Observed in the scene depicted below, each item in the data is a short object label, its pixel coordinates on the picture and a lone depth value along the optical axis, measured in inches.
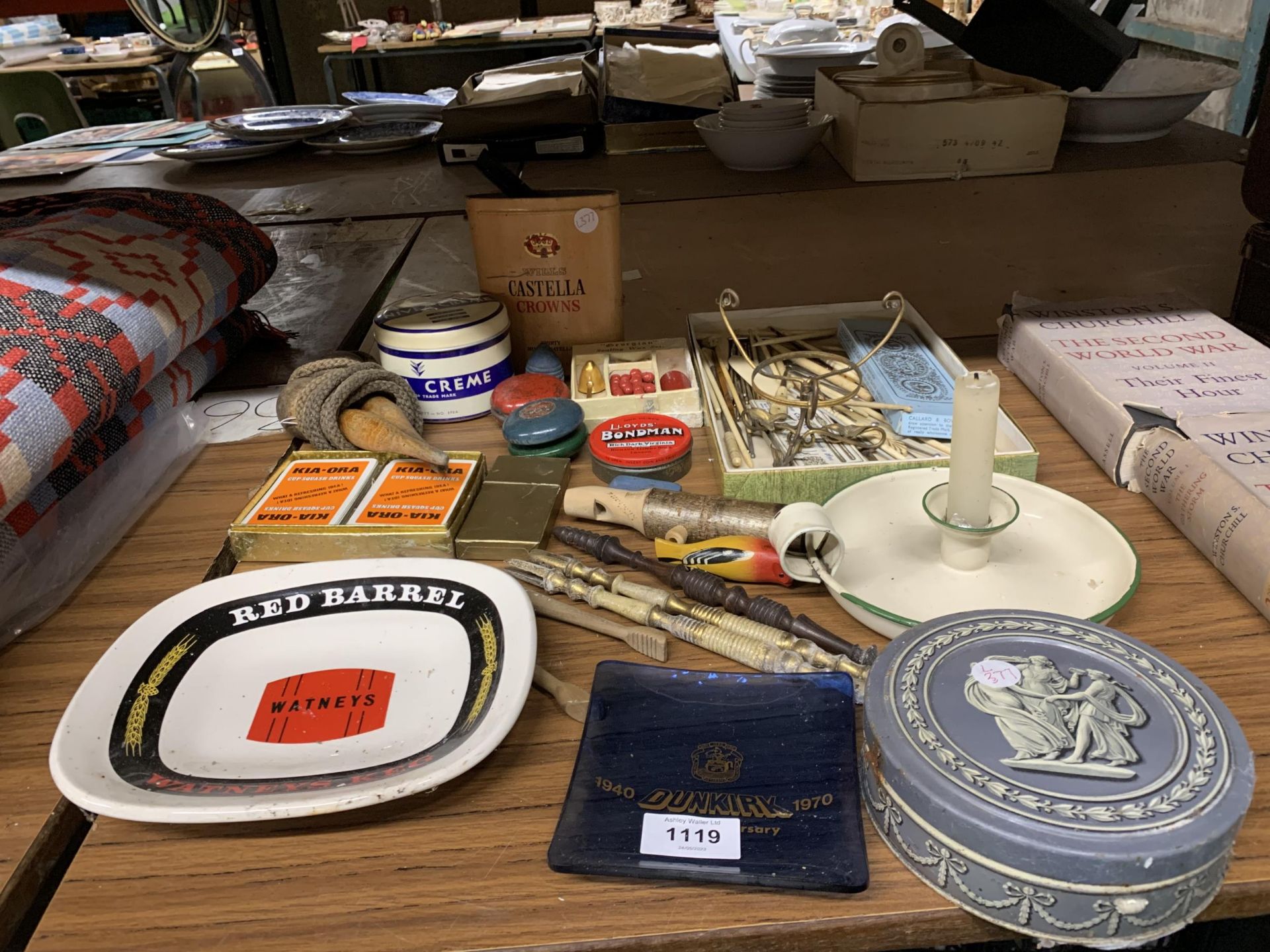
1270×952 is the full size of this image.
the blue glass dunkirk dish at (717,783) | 17.3
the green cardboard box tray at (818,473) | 27.4
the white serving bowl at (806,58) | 80.1
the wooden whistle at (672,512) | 26.3
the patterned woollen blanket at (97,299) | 26.4
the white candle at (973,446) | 20.4
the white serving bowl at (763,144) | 53.7
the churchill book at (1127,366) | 28.0
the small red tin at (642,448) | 29.9
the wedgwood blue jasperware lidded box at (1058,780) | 14.9
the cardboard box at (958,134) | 48.3
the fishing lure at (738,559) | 24.9
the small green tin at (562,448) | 31.4
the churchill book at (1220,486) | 23.0
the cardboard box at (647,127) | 65.3
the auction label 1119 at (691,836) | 17.6
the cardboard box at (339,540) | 26.6
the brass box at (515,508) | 26.8
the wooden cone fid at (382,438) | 29.4
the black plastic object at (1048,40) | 52.5
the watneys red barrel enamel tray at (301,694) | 18.7
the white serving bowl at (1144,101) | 51.9
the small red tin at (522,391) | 33.6
